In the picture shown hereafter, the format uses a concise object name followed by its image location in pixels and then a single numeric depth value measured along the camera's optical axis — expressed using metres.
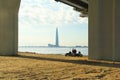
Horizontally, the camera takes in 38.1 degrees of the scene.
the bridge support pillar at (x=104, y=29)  12.55
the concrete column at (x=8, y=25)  16.02
